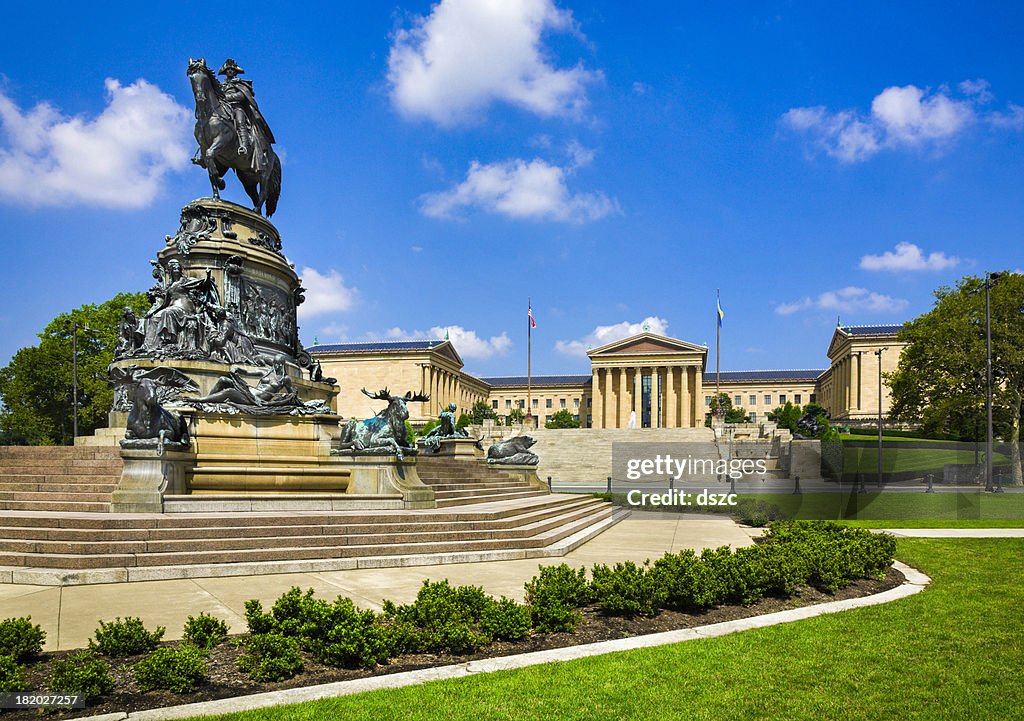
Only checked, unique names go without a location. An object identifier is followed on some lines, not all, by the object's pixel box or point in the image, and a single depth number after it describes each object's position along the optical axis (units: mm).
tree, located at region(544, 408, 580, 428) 123500
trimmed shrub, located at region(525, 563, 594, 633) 7832
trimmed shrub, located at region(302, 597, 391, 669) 6430
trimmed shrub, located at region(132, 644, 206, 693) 5621
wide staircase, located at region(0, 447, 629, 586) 10508
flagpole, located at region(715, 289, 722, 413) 72194
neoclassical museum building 108438
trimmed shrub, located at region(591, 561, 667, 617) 8664
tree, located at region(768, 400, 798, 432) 78038
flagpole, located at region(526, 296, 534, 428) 68375
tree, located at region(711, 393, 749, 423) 120500
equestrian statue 23656
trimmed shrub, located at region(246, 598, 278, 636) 6668
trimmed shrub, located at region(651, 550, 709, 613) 8930
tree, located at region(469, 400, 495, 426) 107325
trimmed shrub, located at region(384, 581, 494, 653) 6902
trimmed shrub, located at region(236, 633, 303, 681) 5980
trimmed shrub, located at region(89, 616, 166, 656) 6348
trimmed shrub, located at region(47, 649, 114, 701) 5293
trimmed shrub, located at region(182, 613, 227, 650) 6527
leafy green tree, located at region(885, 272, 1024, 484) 44469
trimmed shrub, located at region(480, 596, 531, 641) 7332
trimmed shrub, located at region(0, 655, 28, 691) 5262
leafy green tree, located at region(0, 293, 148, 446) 42312
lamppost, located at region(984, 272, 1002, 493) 32438
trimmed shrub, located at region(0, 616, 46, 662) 5992
